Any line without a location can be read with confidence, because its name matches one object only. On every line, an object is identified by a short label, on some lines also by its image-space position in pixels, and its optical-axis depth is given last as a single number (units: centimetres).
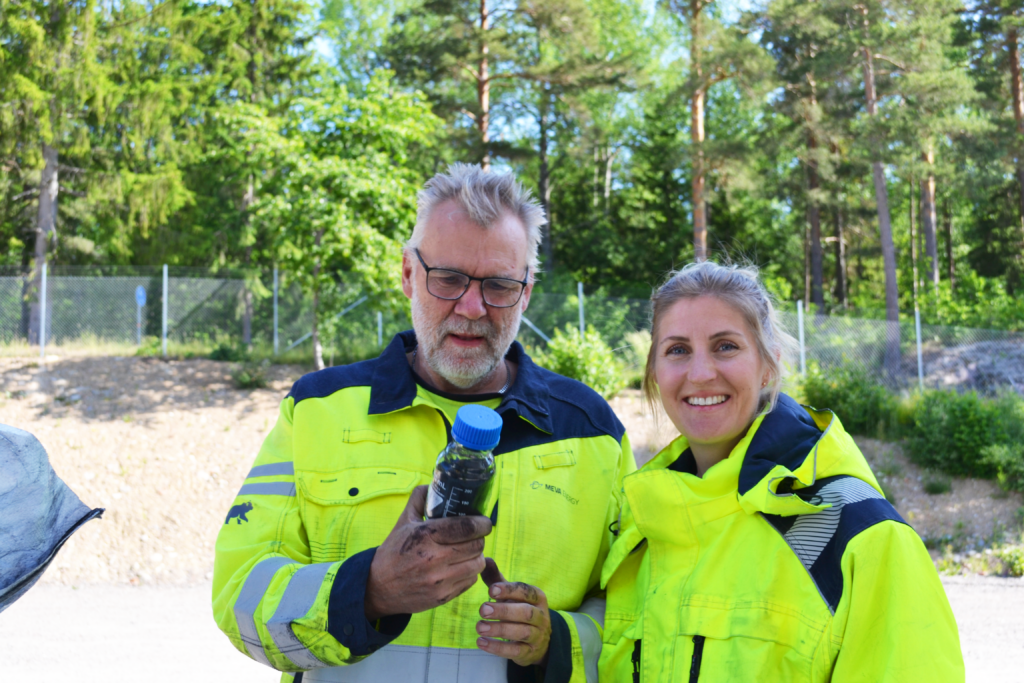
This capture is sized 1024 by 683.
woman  154
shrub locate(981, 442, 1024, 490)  1098
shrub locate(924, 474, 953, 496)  1105
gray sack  115
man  169
